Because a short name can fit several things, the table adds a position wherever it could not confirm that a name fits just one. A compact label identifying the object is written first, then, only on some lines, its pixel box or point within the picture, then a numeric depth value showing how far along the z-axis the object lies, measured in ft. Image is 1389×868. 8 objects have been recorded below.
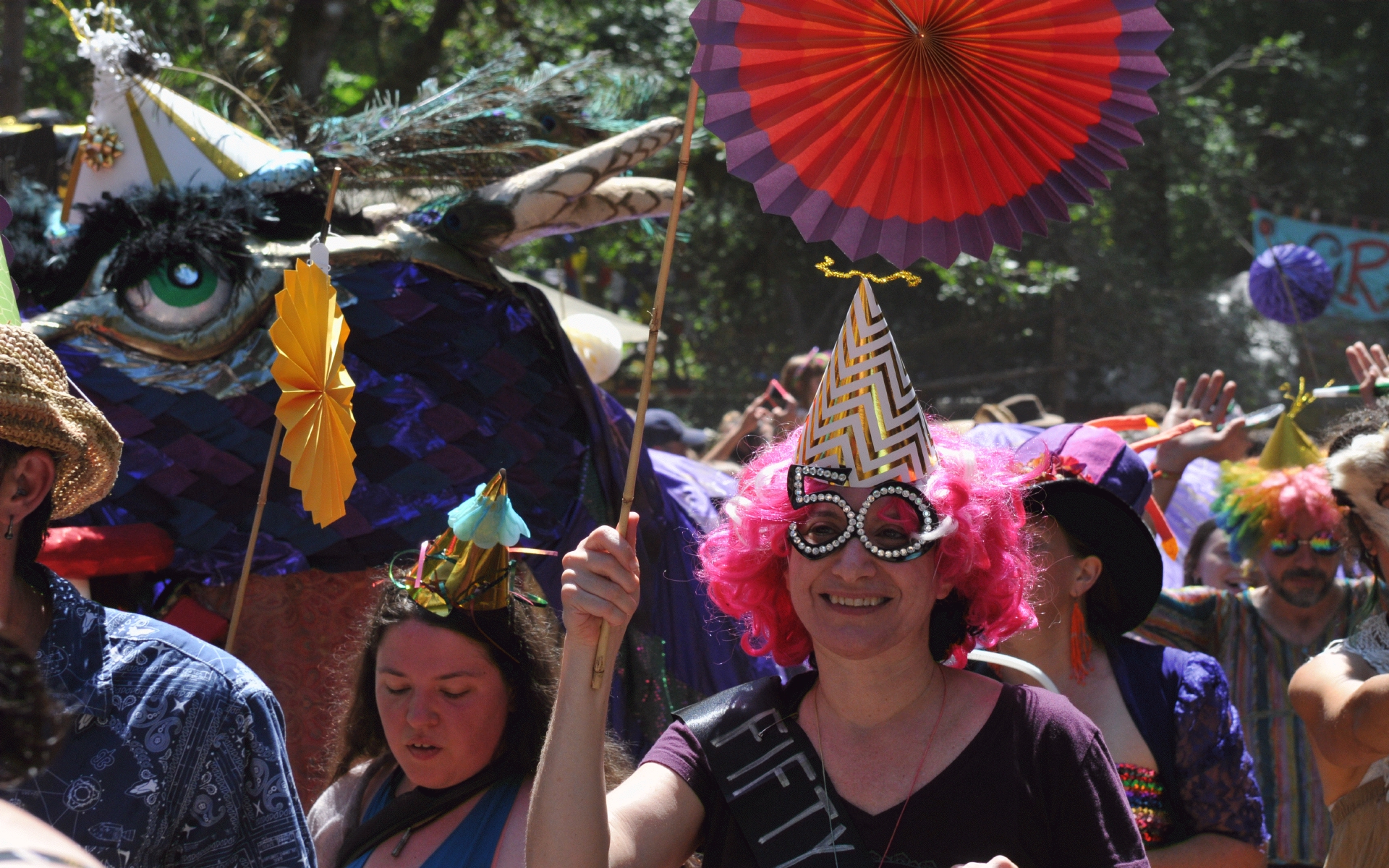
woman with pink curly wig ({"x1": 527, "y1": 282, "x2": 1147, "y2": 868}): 11.78
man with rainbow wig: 24.31
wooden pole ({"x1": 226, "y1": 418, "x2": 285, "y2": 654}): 17.54
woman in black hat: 15.97
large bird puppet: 19.67
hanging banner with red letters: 68.44
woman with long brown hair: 15.38
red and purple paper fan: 12.55
